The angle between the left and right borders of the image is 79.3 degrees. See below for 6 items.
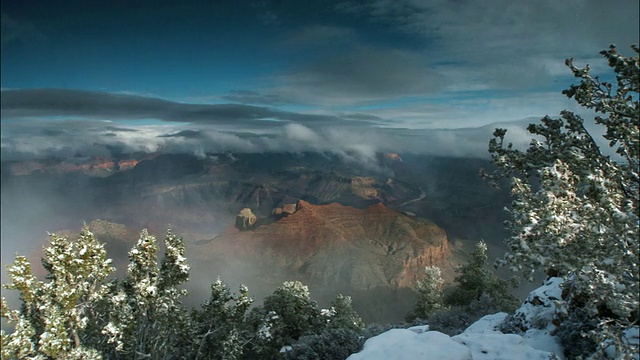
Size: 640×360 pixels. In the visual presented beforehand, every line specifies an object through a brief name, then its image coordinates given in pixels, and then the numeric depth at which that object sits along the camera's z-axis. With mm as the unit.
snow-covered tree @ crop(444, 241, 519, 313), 53625
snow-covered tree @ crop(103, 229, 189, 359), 20750
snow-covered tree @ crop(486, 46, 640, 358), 8969
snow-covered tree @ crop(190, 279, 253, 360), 27672
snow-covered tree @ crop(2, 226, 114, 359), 17594
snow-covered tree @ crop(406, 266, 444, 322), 56309
